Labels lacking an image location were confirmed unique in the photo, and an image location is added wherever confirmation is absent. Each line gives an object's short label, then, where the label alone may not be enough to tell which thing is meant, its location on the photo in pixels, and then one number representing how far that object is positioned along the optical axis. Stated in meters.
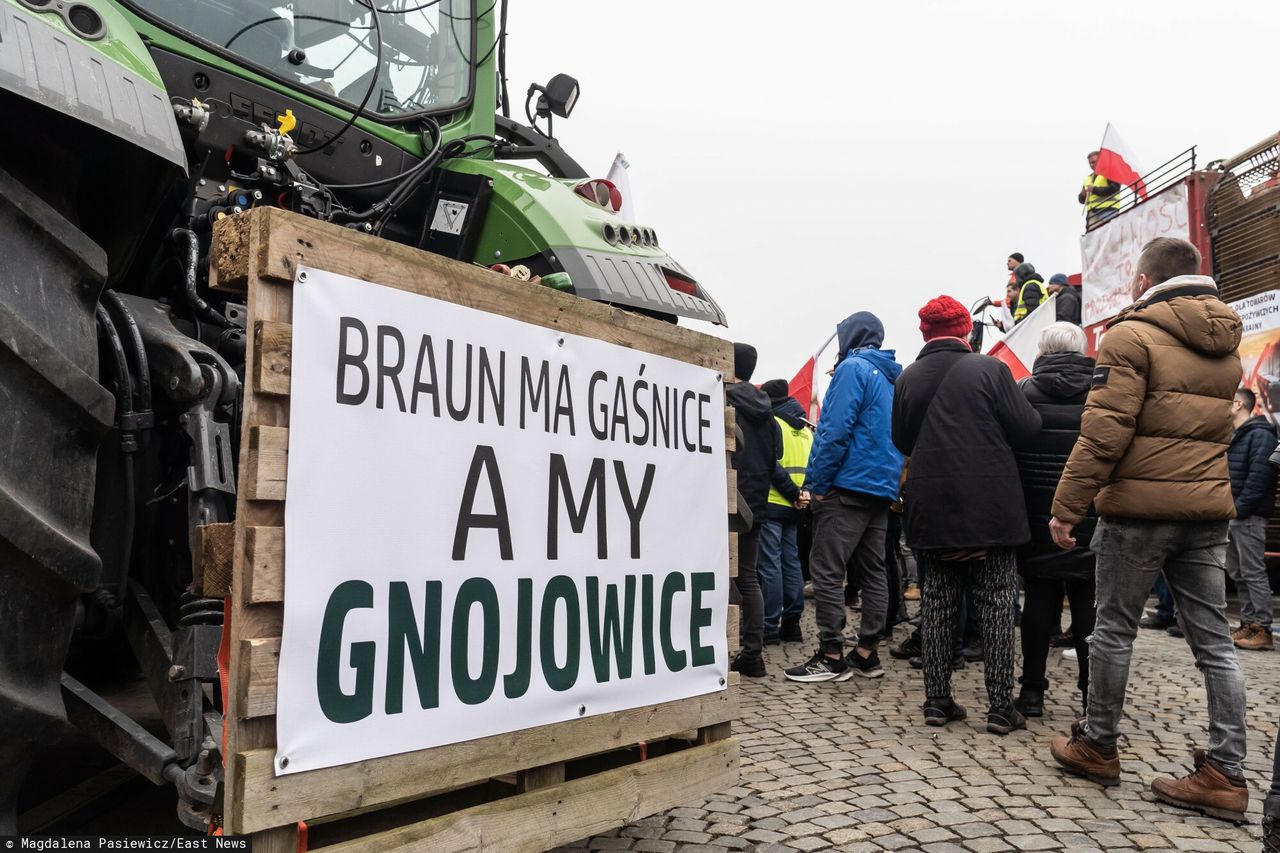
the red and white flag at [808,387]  10.75
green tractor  2.02
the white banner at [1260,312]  9.77
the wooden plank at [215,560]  2.00
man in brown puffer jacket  3.64
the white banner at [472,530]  2.03
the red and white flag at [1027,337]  10.08
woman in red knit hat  4.59
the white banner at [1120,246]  11.85
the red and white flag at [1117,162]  13.12
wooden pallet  1.92
